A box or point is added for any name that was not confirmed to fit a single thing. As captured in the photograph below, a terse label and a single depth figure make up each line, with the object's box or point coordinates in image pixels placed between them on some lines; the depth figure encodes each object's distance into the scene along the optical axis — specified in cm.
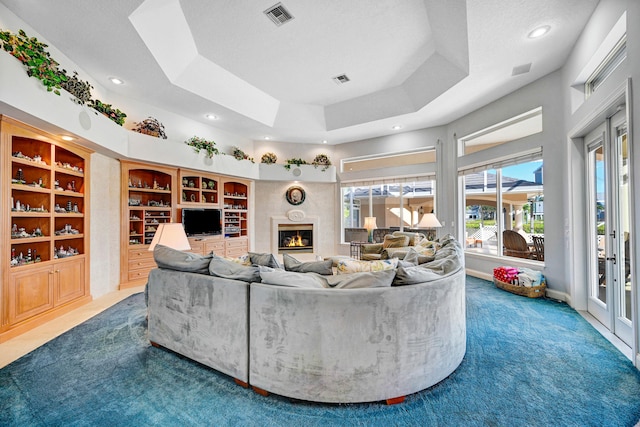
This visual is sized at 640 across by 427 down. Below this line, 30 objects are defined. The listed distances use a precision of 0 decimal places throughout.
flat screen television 578
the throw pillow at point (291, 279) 193
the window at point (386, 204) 706
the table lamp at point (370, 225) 689
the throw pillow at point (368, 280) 188
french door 267
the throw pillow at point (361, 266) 220
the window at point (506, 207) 459
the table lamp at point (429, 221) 553
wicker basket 403
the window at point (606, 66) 271
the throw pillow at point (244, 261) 258
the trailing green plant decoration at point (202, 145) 576
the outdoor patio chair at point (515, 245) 480
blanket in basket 411
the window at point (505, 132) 461
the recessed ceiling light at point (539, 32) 309
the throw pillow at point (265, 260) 244
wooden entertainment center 497
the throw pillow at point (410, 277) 193
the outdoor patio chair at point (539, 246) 456
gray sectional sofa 179
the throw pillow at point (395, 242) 548
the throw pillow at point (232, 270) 211
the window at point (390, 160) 688
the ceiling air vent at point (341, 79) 503
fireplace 766
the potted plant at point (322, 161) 783
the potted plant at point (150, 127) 507
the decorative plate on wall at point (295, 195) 777
